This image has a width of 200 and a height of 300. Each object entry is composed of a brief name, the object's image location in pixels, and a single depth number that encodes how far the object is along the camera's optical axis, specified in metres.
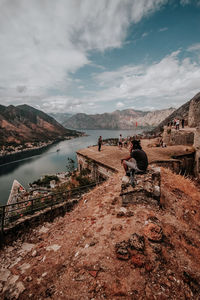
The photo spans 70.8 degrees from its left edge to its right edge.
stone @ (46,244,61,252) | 3.88
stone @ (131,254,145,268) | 2.74
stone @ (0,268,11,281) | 3.38
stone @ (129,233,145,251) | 3.03
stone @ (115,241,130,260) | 2.90
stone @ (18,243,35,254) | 4.35
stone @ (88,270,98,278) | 2.62
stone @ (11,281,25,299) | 2.69
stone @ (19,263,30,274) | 3.41
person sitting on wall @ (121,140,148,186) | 4.86
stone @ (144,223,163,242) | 3.27
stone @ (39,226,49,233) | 5.27
